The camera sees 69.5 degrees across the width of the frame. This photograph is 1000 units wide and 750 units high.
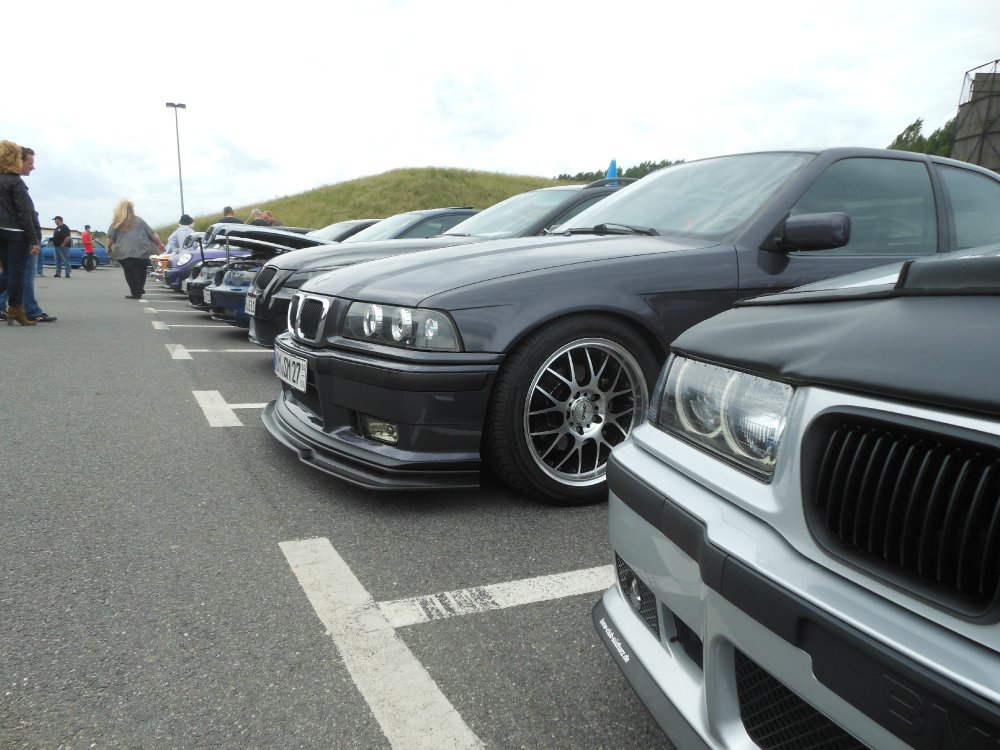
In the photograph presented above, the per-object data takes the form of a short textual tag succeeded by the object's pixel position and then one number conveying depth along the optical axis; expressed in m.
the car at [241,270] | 6.11
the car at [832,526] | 0.85
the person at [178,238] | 15.42
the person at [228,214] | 16.22
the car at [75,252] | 26.80
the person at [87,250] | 26.72
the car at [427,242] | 4.88
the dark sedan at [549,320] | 2.63
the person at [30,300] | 8.13
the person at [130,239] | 11.88
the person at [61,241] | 18.67
